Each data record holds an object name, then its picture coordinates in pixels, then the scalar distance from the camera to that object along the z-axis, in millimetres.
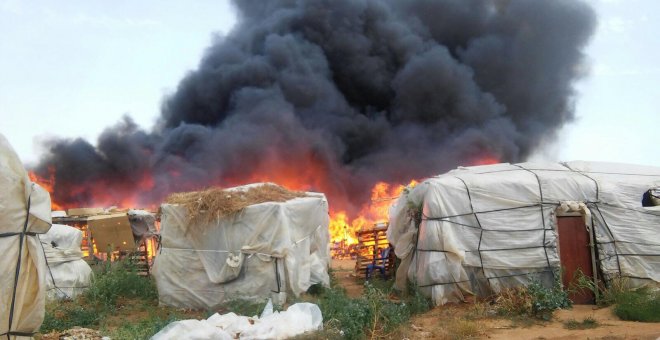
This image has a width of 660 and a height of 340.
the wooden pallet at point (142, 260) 14280
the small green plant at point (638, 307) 9125
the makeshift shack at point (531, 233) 10836
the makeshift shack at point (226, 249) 10336
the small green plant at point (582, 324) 8930
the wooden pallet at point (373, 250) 14859
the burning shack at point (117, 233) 14461
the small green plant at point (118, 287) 11117
